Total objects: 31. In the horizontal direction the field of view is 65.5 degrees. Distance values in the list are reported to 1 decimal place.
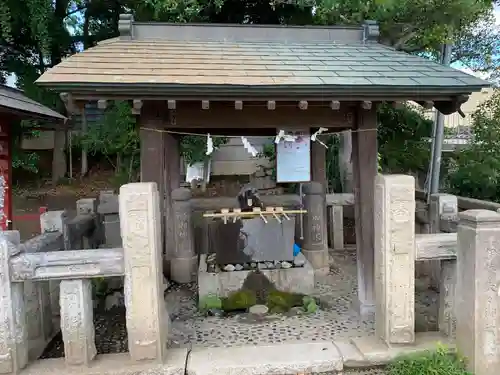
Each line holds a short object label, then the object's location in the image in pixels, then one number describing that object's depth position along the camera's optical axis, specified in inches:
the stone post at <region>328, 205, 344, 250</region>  351.6
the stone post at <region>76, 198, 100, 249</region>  263.4
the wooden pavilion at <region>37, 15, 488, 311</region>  170.2
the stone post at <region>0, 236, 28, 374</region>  134.3
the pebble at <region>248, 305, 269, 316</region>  216.1
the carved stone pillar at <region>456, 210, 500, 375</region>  141.3
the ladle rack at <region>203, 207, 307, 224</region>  236.1
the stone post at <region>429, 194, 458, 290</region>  233.8
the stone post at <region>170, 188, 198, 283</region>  276.4
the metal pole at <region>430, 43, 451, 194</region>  337.6
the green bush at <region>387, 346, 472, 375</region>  136.3
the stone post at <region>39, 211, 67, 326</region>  198.8
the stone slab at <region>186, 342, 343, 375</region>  142.2
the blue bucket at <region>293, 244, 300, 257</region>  259.1
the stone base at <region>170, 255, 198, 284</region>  276.2
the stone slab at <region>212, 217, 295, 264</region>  240.7
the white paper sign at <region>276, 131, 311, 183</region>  211.5
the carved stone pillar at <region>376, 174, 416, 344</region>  148.3
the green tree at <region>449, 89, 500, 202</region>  367.9
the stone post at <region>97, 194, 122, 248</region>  265.5
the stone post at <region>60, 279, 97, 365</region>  139.4
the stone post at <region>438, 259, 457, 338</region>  158.7
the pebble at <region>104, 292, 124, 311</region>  227.0
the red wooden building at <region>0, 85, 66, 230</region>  213.5
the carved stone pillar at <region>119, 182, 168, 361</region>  138.3
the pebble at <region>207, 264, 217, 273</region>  238.1
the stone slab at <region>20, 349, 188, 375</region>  138.6
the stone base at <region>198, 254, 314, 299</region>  230.5
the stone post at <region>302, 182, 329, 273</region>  288.2
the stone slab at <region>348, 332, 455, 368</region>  147.8
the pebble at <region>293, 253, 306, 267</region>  242.2
